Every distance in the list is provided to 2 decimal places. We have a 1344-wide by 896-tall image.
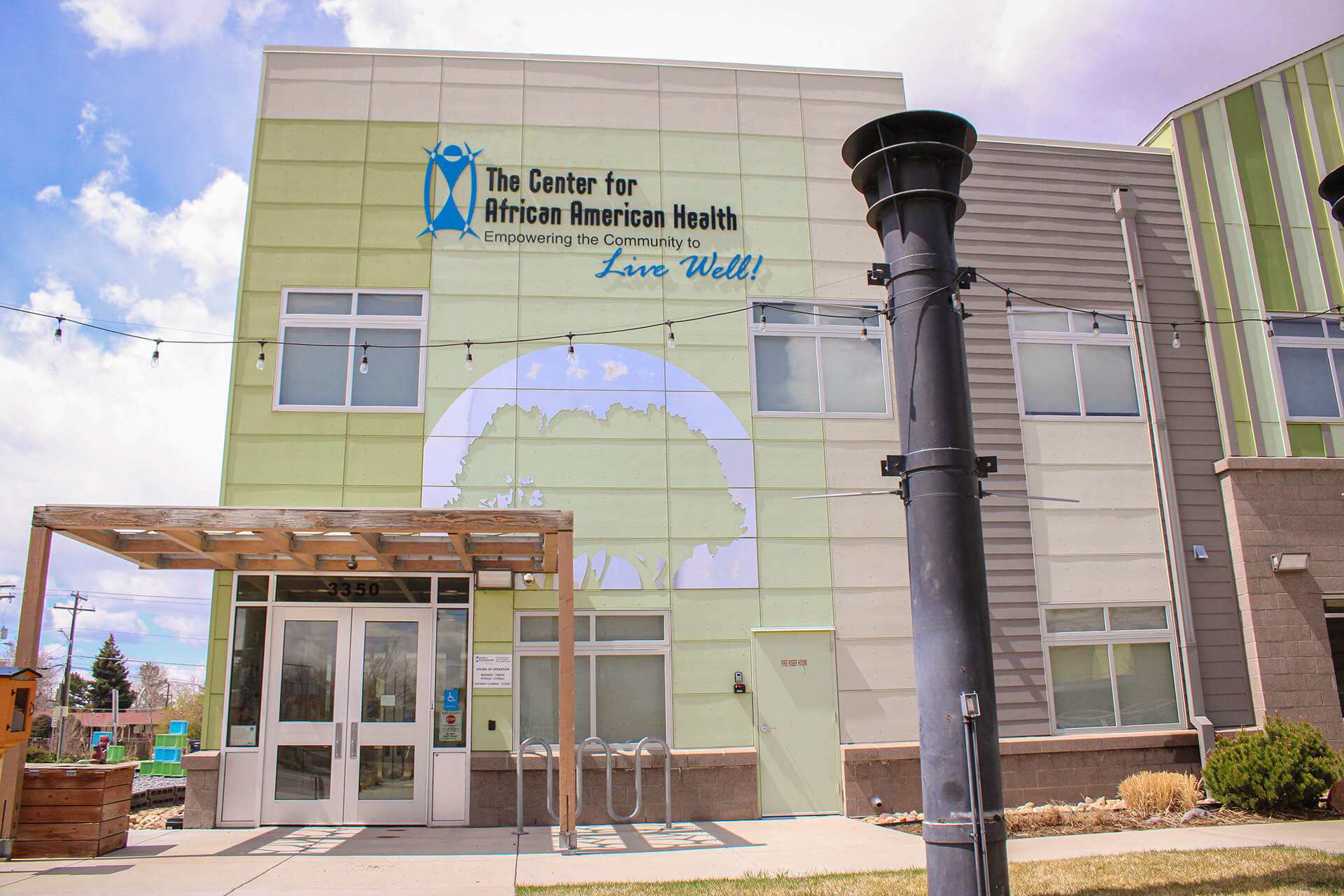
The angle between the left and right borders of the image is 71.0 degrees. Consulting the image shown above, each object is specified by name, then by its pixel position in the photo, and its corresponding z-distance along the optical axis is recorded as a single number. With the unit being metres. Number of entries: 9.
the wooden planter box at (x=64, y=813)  8.49
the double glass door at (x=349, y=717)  10.76
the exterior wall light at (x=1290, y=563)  12.52
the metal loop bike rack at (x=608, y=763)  10.21
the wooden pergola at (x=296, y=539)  8.80
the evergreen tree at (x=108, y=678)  53.09
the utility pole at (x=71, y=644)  28.94
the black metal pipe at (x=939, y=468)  5.92
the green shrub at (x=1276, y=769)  10.50
